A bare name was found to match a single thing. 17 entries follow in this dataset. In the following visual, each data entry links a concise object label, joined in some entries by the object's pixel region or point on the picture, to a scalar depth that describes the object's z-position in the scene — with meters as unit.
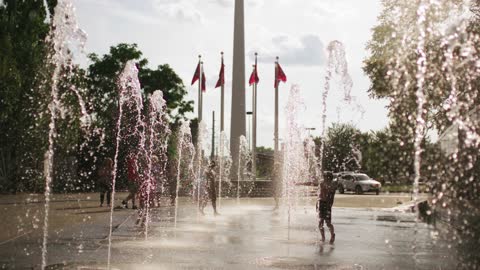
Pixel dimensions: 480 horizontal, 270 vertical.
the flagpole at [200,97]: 42.50
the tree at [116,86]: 47.09
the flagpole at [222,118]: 38.63
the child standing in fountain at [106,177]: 21.14
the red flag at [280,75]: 42.78
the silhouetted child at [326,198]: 11.62
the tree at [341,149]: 84.00
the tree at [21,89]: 31.05
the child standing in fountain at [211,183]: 18.16
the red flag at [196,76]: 42.84
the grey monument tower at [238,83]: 35.97
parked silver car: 45.75
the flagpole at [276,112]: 42.66
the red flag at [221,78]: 42.52
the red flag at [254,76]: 43.03
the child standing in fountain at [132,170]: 17.70
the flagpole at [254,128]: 41.72
